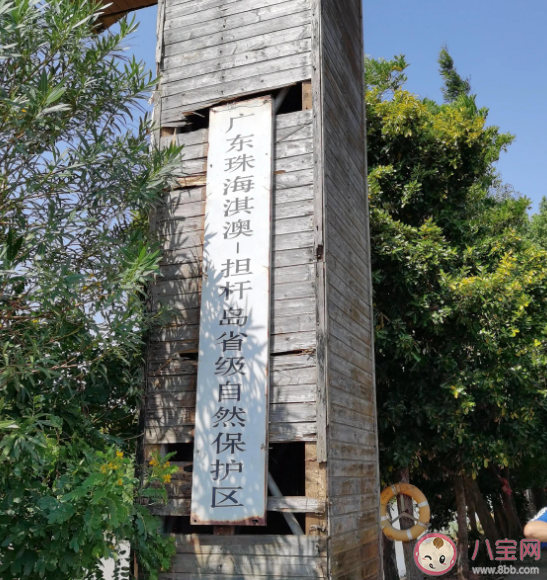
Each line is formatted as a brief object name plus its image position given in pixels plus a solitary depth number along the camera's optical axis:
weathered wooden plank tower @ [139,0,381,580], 5.70
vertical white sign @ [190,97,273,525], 5.75
